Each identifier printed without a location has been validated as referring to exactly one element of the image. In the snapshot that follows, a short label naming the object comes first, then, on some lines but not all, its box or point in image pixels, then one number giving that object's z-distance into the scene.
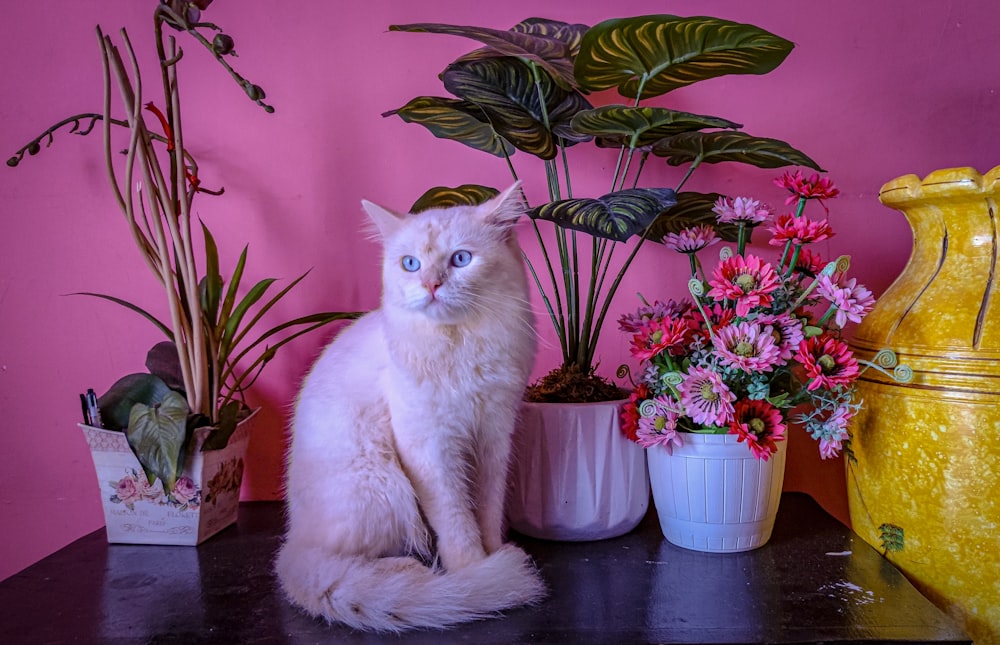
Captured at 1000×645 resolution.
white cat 0.94
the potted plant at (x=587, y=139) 0.92
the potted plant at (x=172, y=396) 1.07
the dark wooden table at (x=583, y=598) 0.79
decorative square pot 1.10
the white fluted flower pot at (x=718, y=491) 0.99
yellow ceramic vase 0.95
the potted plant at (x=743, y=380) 0.94
